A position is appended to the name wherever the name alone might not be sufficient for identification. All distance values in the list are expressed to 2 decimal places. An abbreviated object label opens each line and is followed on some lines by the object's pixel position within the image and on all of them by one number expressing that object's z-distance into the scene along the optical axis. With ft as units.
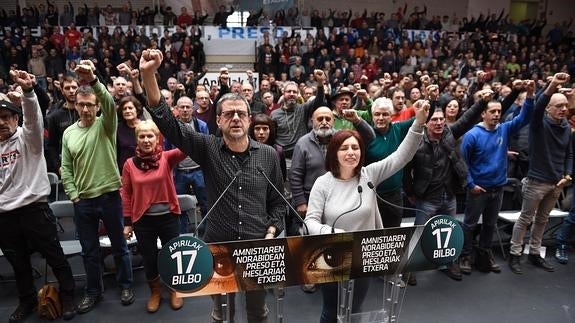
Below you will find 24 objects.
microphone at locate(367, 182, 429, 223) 6.54
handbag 9.45
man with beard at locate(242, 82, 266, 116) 15.92
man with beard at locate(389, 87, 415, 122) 13.39
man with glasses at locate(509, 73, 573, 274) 11.35
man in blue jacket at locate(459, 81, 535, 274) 11.16
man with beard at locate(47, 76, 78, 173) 11.44
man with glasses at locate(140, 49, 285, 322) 6.31
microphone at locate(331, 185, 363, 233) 6.31
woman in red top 9.07
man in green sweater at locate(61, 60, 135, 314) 9.04
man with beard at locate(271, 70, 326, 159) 13.88
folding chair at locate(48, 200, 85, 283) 10.87
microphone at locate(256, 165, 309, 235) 6.40
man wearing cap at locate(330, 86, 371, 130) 12.09
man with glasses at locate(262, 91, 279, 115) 18.00
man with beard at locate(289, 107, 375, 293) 10.33
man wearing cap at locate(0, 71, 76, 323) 8.53
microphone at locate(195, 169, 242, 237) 6.21
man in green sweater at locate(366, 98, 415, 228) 10.36
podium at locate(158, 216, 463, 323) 4.92
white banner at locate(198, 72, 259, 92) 32.07
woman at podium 6.64
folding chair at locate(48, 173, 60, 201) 13.11
